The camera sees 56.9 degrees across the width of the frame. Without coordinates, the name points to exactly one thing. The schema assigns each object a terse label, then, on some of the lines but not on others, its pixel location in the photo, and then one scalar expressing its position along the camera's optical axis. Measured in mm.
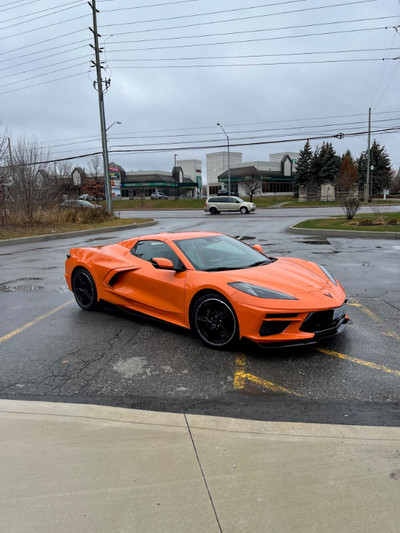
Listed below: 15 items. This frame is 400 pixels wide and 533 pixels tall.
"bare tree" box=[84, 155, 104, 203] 64875
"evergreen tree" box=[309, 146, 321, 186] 59188
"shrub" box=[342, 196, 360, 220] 18141
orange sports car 3607
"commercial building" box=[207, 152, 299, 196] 73250
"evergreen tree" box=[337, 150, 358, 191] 56844
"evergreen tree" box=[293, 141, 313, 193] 59250
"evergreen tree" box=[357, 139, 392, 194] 70606
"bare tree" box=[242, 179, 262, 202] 56150
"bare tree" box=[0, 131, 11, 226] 17712
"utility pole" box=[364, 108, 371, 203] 40319
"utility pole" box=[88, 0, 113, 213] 24875
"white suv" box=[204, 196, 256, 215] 36031
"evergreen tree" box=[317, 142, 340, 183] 58625
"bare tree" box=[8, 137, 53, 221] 19359
